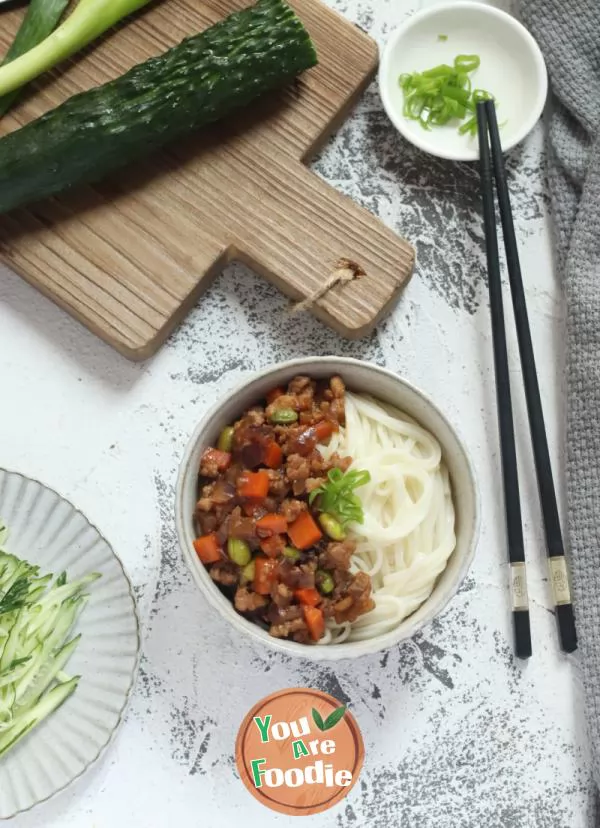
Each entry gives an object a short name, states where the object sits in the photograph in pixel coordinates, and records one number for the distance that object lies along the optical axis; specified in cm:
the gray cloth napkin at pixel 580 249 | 51
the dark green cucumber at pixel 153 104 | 49
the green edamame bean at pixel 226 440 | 47
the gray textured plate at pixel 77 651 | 48
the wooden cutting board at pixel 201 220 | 51
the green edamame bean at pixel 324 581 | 46
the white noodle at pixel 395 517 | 47
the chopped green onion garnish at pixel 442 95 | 53
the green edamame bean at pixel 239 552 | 45
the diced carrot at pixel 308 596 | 45
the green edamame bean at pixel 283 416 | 47
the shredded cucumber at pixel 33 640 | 48
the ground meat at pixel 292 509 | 45
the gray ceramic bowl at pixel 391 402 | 45
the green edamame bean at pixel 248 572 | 45
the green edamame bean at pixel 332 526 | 45
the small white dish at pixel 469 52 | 53
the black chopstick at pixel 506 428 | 51
